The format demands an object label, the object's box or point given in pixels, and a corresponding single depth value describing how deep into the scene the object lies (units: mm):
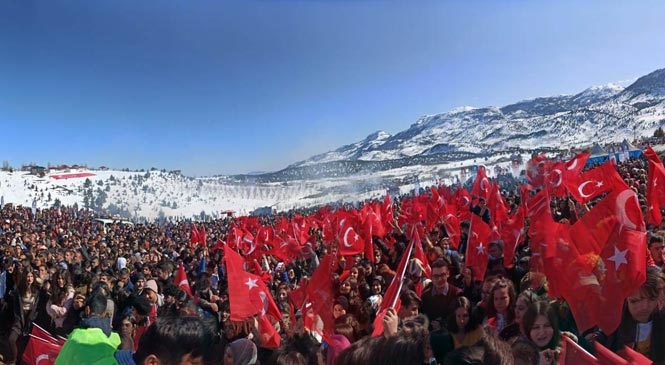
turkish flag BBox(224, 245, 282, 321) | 4910
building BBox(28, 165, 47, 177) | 82000
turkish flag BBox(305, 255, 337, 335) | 5023
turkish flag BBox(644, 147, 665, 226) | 7551
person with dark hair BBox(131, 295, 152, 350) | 5246
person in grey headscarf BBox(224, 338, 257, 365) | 3596
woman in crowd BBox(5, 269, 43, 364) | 5969
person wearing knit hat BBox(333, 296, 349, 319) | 4955
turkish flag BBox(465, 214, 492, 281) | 6605
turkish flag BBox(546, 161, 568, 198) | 11664
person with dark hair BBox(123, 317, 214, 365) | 2215
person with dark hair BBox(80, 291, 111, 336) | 4062
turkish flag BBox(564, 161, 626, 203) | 9285
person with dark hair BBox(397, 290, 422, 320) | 4577
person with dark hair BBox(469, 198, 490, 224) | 12570
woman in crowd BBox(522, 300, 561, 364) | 2867
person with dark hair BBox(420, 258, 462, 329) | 4918
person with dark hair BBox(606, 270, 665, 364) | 2797
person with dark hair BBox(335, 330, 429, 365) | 1861
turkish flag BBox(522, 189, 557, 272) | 5113
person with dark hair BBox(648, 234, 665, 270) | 5219
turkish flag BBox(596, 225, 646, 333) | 3197
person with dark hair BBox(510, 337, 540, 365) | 2418
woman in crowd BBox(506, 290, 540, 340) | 3254
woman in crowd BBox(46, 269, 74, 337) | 5857
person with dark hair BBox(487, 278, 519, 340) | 3975
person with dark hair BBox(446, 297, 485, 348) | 2945
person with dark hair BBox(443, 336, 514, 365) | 1797
